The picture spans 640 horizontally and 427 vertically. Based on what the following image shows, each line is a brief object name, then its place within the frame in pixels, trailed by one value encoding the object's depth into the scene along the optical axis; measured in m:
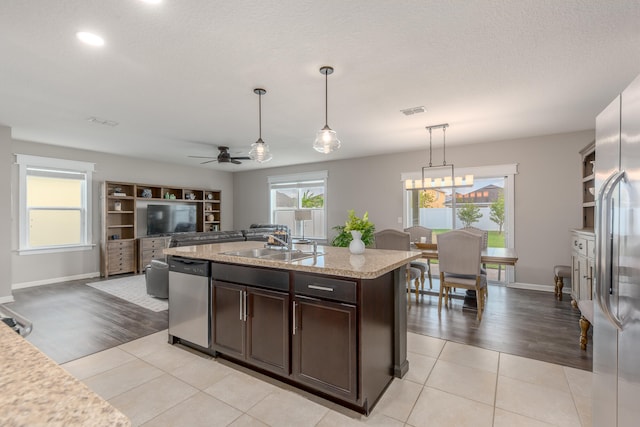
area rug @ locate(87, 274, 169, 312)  4.33
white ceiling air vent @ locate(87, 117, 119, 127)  4.18
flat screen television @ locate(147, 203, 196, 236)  6.98
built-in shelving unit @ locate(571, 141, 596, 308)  3.38
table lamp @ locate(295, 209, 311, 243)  3.79
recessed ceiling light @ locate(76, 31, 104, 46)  2.22
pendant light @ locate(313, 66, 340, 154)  2.88
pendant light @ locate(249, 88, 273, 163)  3.42
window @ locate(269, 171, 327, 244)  7.61
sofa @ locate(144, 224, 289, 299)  4.29
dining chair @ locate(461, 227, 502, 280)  4.74
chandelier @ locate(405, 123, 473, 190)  4.44
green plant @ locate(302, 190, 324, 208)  7.68
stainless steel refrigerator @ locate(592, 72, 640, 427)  1.29
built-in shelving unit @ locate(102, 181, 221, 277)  6.21
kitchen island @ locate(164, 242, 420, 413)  1.98
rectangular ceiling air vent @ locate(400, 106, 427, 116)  3.76
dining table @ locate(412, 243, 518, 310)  3.68
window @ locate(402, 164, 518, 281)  5.37
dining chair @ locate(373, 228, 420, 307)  4.09
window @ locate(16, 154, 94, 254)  5.44
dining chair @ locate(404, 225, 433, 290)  5.38
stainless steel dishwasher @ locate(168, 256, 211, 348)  2.78
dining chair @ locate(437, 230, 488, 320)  3.63
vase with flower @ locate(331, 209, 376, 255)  2.67
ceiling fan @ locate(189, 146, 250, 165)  5.46
